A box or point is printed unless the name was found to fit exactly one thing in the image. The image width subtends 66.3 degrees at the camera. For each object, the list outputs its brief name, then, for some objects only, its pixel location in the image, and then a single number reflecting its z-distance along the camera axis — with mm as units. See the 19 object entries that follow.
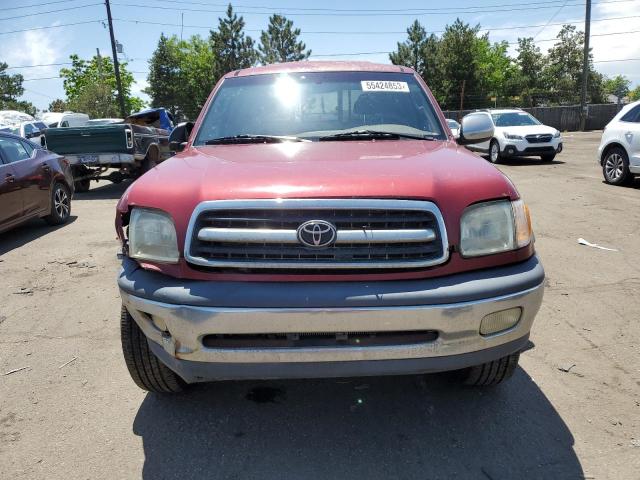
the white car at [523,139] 14352
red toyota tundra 1994
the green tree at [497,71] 65375
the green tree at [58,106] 58131
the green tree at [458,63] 49406
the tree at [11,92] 75625
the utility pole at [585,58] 29750
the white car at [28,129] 21938
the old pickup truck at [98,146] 10742
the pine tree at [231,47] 59031
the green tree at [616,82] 107750
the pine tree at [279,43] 60969
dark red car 6777
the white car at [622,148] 9172
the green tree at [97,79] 49309
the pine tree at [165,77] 64438
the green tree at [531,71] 64188
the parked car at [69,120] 23006
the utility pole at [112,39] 31297
